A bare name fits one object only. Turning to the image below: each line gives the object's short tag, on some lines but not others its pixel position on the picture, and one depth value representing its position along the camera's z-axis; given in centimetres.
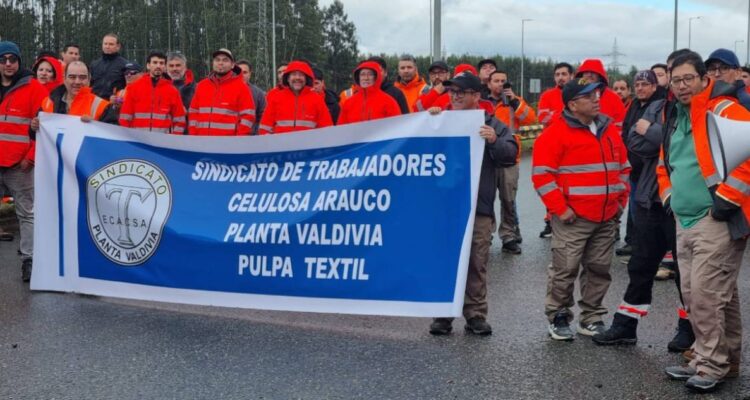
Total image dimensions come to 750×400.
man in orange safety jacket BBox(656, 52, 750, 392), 448
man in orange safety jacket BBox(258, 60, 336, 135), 845
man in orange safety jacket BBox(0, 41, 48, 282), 780
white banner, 562
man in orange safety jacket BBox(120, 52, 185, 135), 880
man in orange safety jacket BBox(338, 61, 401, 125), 845
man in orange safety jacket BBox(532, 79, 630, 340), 546
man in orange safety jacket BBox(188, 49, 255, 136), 888
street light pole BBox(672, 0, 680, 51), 2986
